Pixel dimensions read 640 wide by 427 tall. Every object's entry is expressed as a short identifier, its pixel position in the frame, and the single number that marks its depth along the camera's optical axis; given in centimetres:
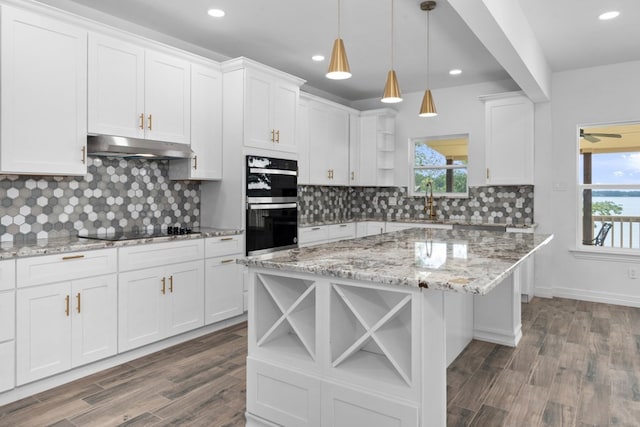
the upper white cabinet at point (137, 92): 315
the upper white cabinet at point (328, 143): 536
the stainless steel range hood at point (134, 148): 313
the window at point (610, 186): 490
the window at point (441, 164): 590
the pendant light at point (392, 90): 280
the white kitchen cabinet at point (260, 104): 399
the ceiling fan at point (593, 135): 500
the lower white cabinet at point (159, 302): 310
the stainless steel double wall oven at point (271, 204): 406
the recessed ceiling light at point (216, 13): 341
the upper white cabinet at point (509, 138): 508
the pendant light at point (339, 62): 235
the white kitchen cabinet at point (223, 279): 372
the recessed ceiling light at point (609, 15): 347
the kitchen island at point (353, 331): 171
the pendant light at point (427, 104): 330
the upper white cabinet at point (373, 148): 605
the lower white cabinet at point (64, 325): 255
